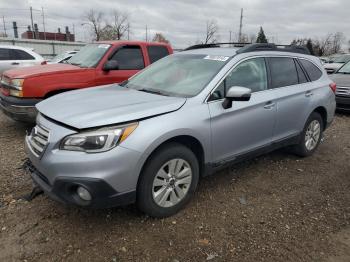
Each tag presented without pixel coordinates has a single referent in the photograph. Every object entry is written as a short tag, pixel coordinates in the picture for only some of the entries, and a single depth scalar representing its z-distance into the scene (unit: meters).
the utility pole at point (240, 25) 43.78
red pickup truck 5.47
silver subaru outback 2.78
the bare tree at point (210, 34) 59.74
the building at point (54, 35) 63.36
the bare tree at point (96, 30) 54.56
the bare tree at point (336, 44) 67.25
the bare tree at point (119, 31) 54.75
